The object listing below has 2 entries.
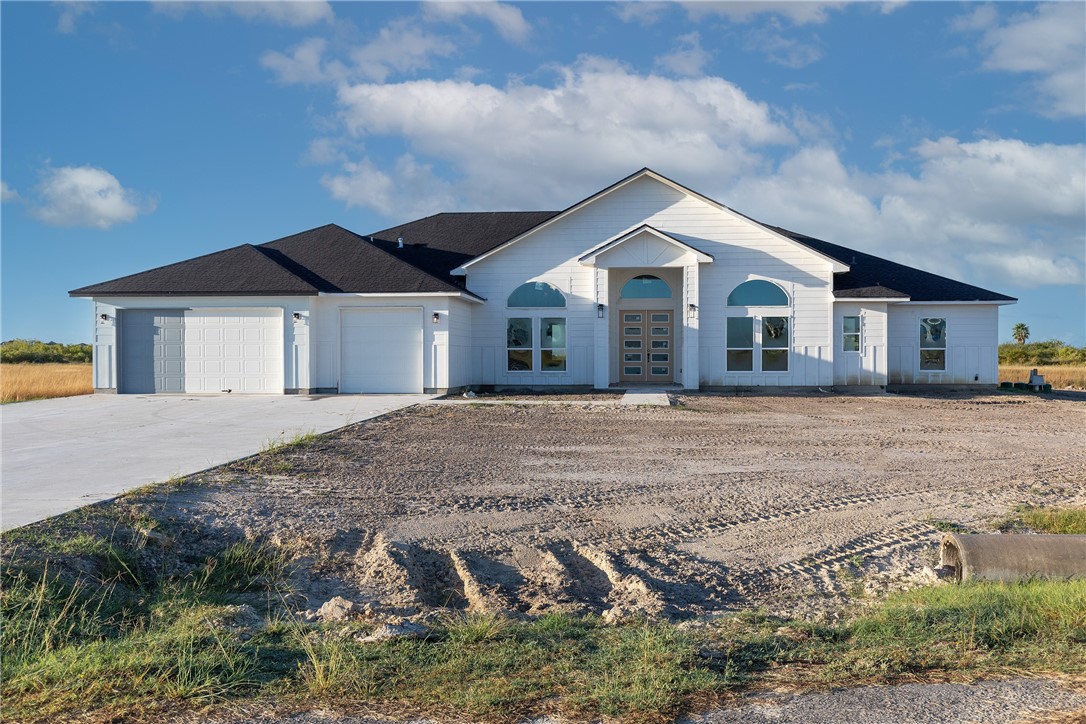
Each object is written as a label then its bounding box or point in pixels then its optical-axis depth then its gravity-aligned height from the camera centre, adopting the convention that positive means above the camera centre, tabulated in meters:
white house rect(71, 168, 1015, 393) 22.55 +1.18
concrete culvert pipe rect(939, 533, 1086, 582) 6.34 -1.54
